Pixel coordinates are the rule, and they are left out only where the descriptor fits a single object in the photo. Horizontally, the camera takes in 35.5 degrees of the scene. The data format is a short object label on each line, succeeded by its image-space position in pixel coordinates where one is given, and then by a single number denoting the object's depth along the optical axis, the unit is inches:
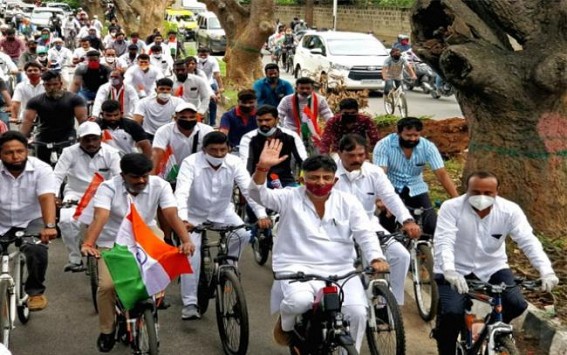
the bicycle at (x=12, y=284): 251.8
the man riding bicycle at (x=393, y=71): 783.1
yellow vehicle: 1899.5
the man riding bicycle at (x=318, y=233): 233.9
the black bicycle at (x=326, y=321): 213.0
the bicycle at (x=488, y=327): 211.5
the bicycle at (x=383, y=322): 241.0
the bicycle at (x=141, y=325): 229.9
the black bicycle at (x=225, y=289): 254.4
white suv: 965.8
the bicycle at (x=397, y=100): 769.6
